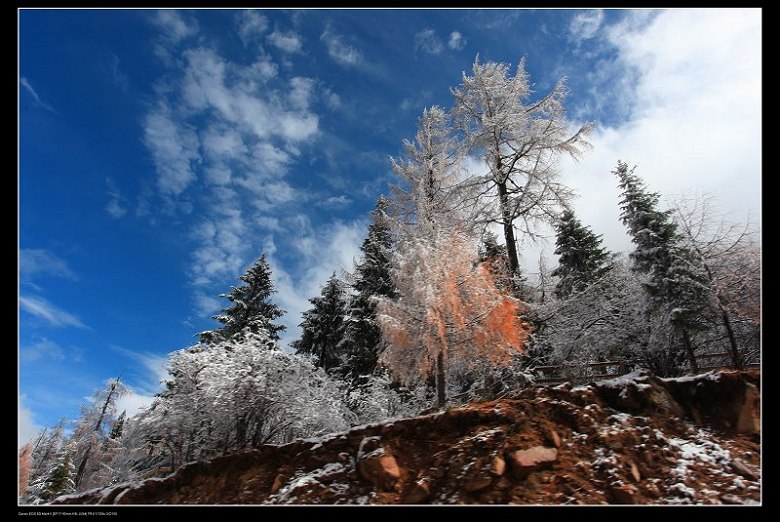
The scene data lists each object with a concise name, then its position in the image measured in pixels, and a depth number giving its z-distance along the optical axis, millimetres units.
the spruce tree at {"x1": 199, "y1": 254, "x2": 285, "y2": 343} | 22922
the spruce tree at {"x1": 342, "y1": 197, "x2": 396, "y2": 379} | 20297
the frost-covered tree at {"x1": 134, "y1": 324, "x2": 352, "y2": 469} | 10711
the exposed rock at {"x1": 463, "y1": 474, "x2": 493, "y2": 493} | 6188
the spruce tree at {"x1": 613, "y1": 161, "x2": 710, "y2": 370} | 16281
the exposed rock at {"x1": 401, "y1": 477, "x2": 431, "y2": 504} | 6461
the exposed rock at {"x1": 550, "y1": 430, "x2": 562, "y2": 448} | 6724
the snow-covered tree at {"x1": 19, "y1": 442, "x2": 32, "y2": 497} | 20609
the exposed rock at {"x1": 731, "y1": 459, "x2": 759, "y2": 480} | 5633
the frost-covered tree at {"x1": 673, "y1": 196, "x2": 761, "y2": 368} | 14461
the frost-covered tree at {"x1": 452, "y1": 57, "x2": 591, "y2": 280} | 16281
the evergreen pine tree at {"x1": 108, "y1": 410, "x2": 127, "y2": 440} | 30481
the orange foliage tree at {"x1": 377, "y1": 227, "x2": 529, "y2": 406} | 11234
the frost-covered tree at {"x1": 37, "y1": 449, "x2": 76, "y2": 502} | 21908
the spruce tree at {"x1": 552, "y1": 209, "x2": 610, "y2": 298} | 23175
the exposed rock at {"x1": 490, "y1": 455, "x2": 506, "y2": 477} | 6301
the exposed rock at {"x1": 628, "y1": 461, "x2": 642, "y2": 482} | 5875
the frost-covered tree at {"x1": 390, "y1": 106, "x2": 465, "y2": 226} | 16531
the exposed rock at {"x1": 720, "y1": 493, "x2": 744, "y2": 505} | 5258
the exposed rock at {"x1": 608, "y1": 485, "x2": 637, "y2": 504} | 5547
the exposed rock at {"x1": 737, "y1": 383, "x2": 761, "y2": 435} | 6809
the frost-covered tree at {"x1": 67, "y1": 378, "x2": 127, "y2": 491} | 26298
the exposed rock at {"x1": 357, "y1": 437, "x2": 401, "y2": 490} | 7023
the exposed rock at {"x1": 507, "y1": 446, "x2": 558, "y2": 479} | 6242
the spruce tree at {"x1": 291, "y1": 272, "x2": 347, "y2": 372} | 24125
